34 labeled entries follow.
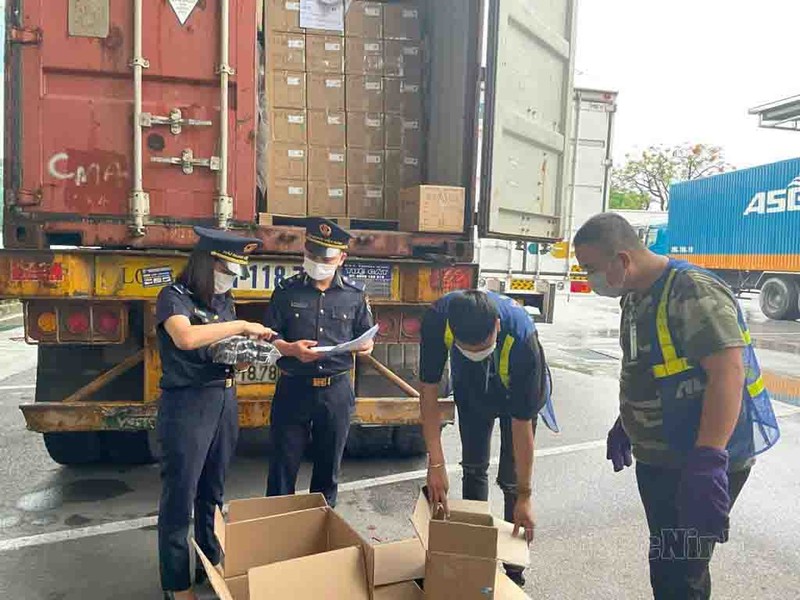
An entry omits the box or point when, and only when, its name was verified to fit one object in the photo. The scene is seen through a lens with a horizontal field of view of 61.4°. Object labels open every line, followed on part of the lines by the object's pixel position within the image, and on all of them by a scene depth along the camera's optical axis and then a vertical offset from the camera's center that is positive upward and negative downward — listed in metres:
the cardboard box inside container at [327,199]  4.35 +0.26
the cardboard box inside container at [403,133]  4.49 +0.72
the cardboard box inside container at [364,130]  4.41 +0.72
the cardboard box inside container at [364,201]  4.43 +0.26
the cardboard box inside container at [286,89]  4.29 +0.94
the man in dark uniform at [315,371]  3.20 -0.63
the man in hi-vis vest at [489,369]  2.57 -0.52
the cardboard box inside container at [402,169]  4.50 +0.48
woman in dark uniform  2.64 -0.60
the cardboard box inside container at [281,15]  4.32 +1.42
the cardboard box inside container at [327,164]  4.35 +0.48
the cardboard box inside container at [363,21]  4.43 +1.44
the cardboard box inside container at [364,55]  4.41 +1.21
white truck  8.72 +0.61
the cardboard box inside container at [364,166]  4.42 +0.48
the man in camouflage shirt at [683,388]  1.95 -0.44
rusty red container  3.41 +0.59
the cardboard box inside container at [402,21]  4.48 +1.46
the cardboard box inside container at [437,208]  3.91 +0.20
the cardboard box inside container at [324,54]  4.35 +1.19
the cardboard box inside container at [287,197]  4.30 +0.26
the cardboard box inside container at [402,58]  4.47 +1.21
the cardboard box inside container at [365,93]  4.41 +0.96
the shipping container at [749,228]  17.05 +0.69
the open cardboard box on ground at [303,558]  2.08 -1.07
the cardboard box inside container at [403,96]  4.48 +0.96
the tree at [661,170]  43.84 +5.38
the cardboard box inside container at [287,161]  4.28 +0.49
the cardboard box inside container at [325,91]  4.35 +0.95
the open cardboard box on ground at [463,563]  2.23 -1.06
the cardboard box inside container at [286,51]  4.30 +1.19
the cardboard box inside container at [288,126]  4.29 +0.71
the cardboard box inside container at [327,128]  4.35 +0.72
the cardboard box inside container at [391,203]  4.50 +0.25
